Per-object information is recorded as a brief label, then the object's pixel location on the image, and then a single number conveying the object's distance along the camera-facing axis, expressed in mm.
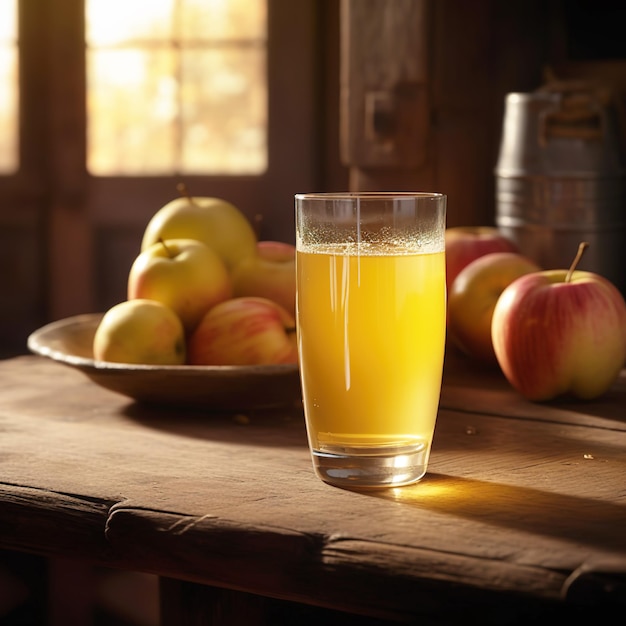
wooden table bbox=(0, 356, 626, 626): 707
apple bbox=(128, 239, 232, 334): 1024
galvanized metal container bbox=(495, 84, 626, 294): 1312
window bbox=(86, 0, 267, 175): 2729
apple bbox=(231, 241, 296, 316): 1066
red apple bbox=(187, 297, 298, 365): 984
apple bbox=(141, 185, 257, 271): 1089
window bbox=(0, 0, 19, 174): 2875
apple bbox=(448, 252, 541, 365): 1102
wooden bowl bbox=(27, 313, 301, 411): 934
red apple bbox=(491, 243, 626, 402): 987
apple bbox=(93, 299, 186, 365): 983
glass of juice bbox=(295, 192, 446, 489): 796
